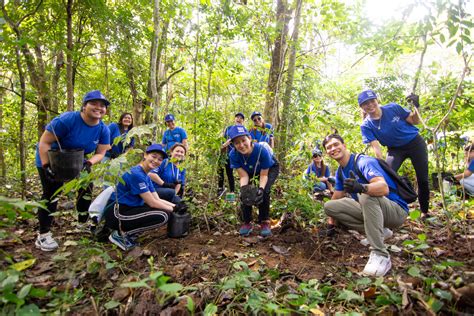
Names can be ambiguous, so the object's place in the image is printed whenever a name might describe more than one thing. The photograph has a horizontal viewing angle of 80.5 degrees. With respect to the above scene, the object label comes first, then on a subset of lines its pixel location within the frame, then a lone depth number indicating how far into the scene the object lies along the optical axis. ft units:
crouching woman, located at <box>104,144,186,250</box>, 11.12
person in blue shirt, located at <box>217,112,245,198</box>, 18.76
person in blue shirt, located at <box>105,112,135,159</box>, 17.77
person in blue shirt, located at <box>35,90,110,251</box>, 10.78
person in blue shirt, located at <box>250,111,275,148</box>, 18.13
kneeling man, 8.82
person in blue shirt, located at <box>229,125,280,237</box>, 12.60
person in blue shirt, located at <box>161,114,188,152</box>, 20.46
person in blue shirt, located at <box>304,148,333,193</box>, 18.75
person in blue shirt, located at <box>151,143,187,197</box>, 15.37
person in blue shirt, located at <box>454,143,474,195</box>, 15.38
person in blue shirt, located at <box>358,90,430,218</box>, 12.85
